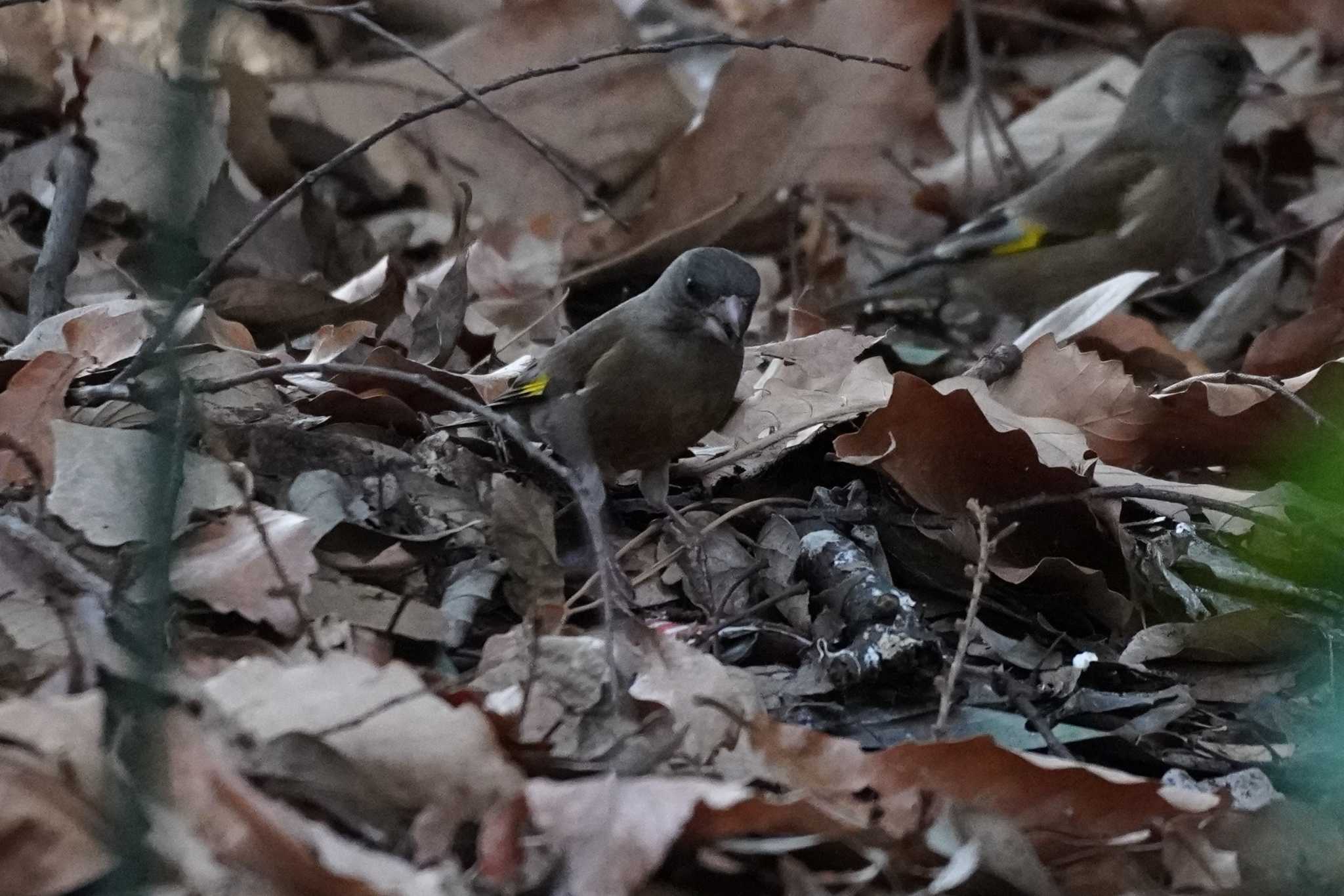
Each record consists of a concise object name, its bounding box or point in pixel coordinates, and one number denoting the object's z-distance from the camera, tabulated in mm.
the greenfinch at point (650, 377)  7355
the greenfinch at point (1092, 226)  12492
